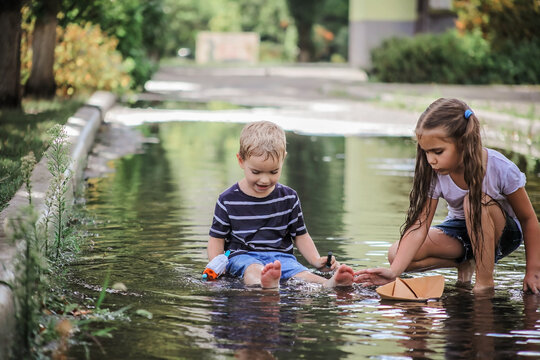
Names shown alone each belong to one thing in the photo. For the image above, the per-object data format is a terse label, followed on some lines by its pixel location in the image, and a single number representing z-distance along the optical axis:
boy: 6.13
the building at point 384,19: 40.69
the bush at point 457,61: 26.12
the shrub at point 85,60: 21.67
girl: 5.86
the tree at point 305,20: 60.81
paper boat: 5.80
